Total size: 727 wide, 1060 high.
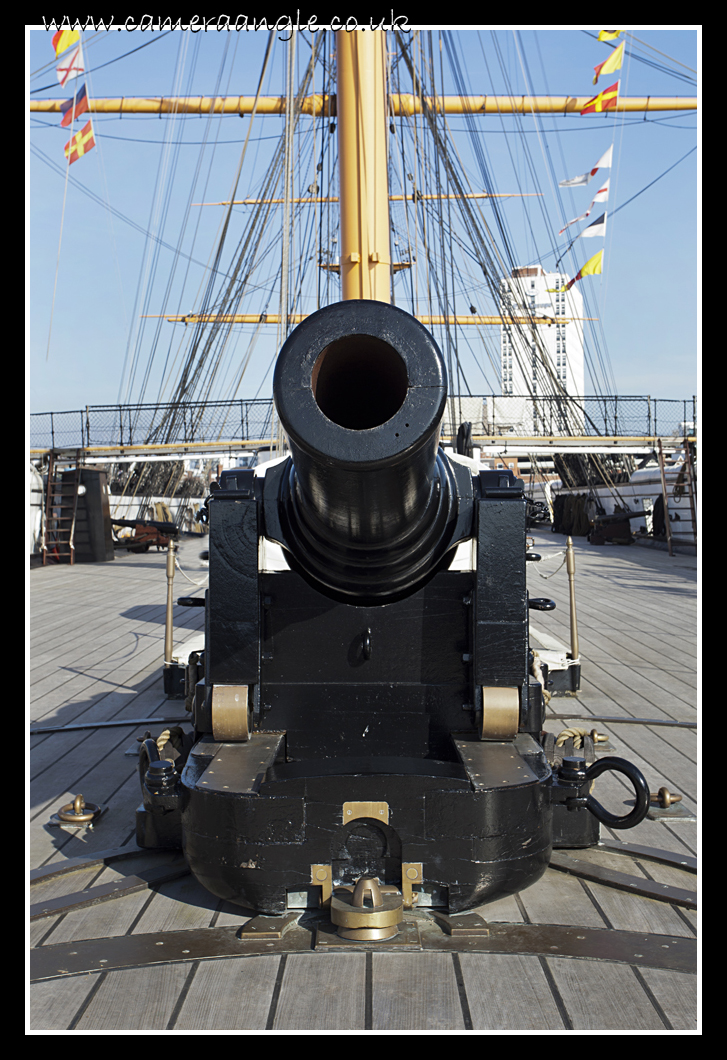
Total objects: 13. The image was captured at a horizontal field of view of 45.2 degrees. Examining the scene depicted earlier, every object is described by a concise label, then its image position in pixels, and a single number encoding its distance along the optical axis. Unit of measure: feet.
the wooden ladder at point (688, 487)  51.37
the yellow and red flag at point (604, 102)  40.16
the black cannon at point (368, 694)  7.52
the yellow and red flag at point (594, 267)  54.49
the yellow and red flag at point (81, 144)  30.25
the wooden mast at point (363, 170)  18.71
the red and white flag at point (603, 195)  48.91
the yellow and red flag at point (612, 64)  37.52
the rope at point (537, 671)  10.73
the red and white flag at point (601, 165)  45.16
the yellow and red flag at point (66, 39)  26.73
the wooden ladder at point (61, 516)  52.39
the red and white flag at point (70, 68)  27.07
